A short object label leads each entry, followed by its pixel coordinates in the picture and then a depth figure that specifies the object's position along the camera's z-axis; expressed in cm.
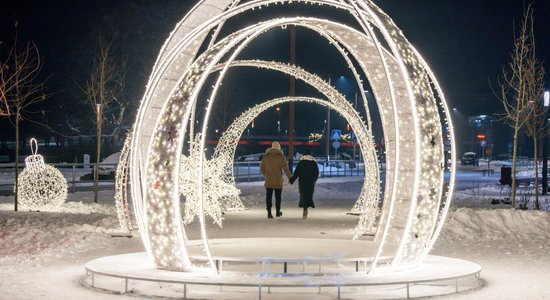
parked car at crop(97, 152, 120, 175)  3825
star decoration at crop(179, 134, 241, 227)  1838
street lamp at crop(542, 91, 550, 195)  2783
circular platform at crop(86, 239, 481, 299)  991
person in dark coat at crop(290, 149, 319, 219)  2016
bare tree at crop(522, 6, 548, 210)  2405
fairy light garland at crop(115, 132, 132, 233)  1586
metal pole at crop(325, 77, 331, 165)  5270
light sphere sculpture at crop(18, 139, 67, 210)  2041
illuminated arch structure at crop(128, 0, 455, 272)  1085
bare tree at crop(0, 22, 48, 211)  4140
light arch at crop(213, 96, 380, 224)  1685
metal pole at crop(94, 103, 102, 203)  2330
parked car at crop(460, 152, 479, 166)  7441
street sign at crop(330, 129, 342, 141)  4447
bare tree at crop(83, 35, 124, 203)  4193
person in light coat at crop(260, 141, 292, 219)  1997
